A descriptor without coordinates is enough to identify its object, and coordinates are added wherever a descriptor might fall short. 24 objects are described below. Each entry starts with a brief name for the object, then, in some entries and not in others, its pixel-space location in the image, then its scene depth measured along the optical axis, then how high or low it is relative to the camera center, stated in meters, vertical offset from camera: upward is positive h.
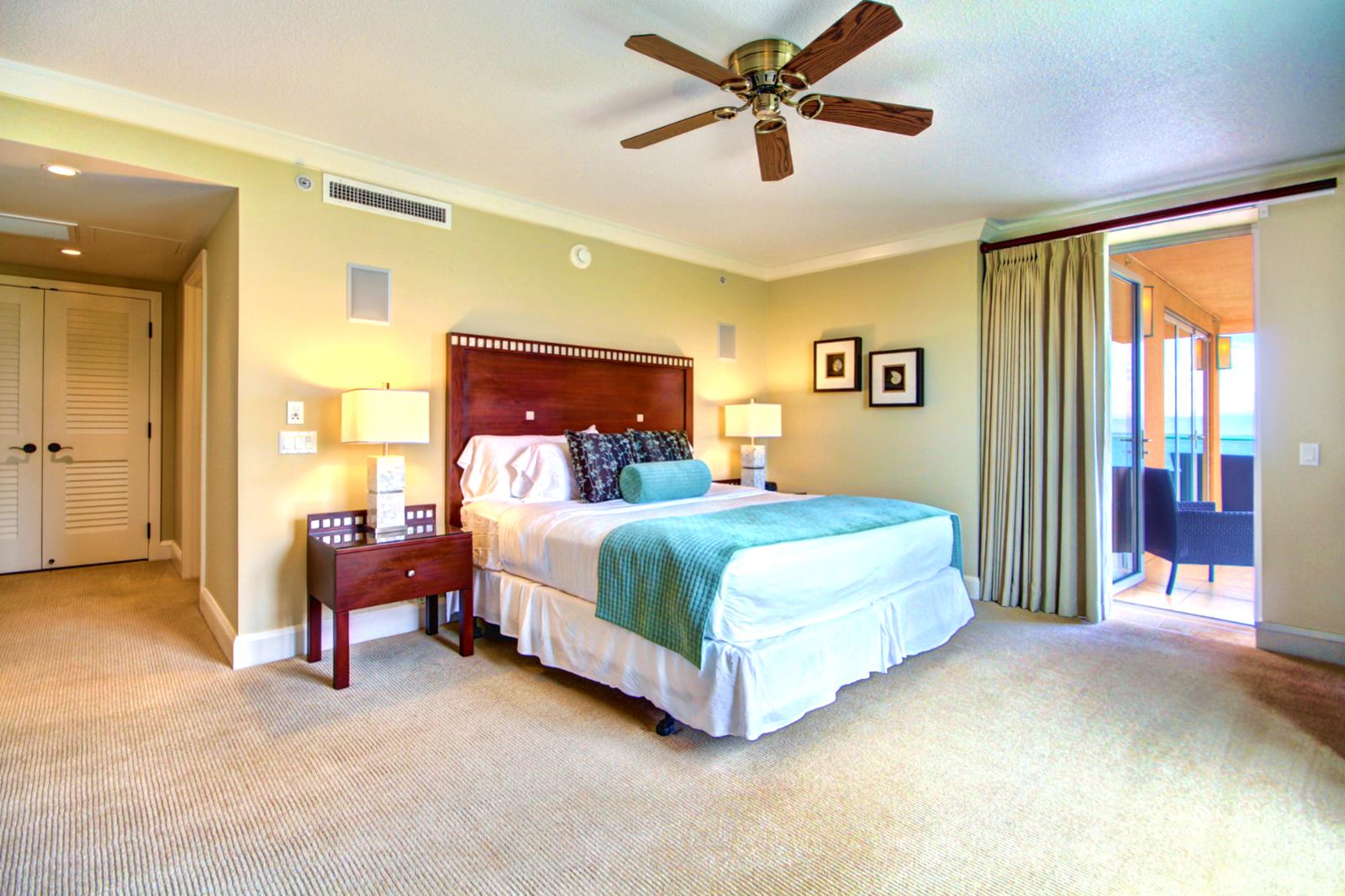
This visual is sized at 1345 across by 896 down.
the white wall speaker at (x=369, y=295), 3.48 +0.87
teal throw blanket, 2.27 -0.44
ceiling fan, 2.02 +1.33
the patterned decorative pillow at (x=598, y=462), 3.74 -0.08
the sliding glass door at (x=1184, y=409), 5.16 +0.33
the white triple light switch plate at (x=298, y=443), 3.26 +0.03
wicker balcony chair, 4.20 -0.57
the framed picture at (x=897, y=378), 4.71 +0.54
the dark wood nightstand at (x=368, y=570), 2.86 -0.58
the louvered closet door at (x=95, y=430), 4.99 +0.16
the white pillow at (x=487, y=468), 3.75 -0.11
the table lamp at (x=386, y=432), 3.11 +0.09
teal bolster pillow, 3.60 -0.19
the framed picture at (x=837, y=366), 5.10 +0.70
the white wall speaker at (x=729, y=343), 5.48 +0.94
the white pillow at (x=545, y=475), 3.74 -0.16
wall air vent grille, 3.39 +1.41
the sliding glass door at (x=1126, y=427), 4.61 +0.16
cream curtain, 3.93 +0.13
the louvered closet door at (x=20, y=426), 4.79 +0.18
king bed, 2.29 -0.58
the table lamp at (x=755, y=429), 5.12 +0.17
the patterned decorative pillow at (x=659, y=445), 4.12 +0.02
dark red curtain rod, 3.30 +1.38
